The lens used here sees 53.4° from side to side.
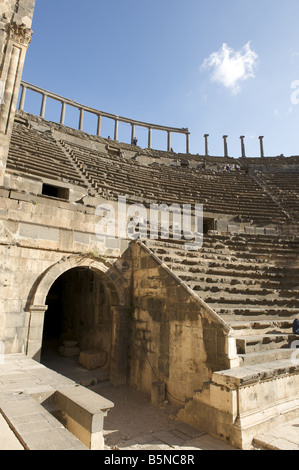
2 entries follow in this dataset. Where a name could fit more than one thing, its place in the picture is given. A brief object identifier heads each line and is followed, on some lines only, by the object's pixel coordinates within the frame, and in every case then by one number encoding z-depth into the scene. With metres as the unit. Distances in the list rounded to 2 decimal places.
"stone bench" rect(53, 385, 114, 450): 3.52
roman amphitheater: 4.80
